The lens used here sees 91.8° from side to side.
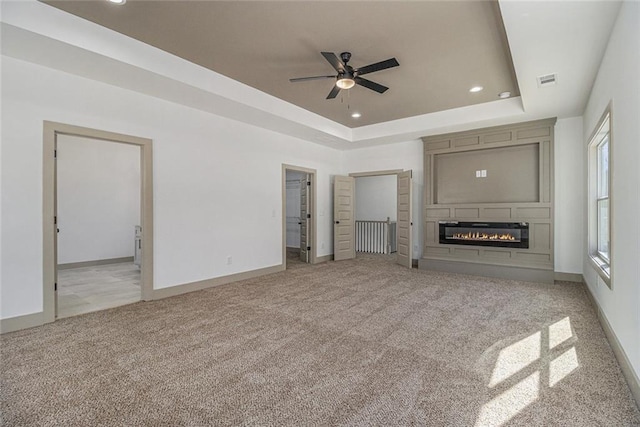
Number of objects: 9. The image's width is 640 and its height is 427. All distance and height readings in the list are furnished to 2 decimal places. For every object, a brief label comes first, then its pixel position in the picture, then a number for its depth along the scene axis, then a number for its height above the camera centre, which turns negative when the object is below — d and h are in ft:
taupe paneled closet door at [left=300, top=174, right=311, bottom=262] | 23.85 -0.29
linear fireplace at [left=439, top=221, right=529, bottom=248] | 18.06 -1.20
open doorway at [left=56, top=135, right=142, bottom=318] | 20.85 +0.22
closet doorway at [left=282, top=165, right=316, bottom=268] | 21.82 -0.51
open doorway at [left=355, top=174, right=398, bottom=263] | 28.84 -0.27
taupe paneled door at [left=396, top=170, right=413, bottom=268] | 21.54 -0.48
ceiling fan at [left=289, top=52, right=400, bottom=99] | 10.80 +5.32
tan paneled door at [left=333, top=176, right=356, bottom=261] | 24.52 -0.30
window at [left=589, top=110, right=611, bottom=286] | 12.48 +0.72
